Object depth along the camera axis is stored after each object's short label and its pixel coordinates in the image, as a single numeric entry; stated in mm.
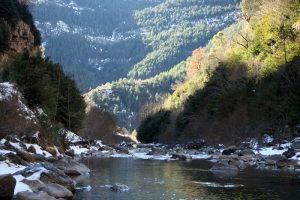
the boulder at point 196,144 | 84062
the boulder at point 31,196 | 20219
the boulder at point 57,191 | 21953
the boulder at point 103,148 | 76375
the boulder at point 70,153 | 49431
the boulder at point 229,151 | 58062
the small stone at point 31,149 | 34309
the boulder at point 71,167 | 32219
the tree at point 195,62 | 125750
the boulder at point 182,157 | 55219
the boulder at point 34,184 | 21906
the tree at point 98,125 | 101306
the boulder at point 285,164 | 40362
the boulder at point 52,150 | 38712
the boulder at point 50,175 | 23531
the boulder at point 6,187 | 20281
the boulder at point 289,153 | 46312
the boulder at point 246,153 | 53094
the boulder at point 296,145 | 50825
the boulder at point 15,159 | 27058
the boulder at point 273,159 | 43025
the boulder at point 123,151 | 76262
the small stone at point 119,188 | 25703
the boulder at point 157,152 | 67181
